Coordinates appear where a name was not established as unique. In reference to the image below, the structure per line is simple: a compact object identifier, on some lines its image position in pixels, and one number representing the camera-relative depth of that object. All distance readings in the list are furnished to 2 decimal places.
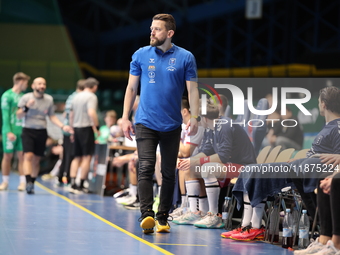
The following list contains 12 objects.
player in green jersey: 17.34
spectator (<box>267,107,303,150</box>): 11.89
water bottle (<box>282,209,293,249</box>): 8.86
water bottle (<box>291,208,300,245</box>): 9.09
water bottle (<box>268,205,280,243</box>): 9.36
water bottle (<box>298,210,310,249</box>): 8.78
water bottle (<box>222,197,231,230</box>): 10.84
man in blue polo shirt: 9.61
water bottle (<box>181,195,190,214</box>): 12.06
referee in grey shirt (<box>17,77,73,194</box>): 16.50
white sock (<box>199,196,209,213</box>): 11.41
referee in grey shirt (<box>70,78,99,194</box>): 17.62
